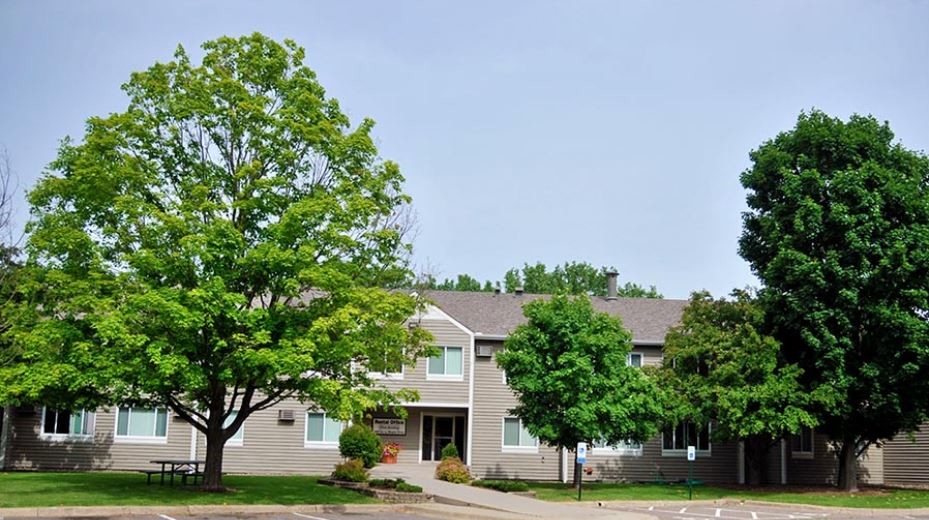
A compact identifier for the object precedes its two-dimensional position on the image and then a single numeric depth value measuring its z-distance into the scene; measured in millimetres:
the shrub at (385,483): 26000
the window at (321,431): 35812
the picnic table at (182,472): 25744
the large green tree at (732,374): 29203
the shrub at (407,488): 25250
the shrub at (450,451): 34312
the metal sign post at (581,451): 25000
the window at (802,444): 38906
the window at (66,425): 34625
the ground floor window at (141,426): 35062
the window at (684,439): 37991
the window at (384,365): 24234
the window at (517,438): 36938
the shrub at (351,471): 27625
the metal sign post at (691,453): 27409
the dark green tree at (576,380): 29344
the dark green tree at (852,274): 29219
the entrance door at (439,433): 37750
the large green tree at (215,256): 21672
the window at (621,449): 37312
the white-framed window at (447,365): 36344
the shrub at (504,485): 28078
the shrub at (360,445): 32969
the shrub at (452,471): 30188
